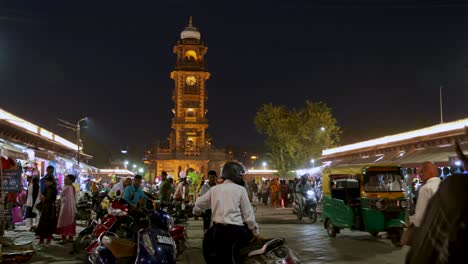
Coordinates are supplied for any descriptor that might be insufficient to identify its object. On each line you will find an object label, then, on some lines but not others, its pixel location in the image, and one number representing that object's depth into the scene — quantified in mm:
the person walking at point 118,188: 12069
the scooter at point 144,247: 6652
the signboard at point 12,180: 15039
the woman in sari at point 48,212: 13070
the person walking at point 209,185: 11117
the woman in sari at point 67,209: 13188
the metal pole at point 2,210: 10612
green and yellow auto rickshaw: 12562
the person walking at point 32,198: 15633
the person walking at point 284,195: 32438
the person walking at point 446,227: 1839
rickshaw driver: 13141
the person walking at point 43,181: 13461
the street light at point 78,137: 34569
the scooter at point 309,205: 19984
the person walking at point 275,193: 33750
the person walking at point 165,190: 16266
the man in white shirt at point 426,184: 6047
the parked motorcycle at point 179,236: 10405
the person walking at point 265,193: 37719
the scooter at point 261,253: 5359
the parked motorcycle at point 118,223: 9000
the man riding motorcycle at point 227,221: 5582
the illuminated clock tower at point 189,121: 78750
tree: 47312
